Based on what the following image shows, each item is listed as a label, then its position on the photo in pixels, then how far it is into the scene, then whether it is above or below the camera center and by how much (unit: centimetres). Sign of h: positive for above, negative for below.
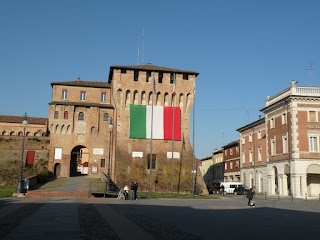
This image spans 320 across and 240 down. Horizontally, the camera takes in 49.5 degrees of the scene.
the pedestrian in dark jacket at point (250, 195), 2523 -129
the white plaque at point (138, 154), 5034 +297
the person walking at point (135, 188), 3086 -122
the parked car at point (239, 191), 5518 -220
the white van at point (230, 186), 5973 -159
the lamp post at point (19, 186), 3050 -123
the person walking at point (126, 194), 3080 -171
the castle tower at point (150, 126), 5009 +724
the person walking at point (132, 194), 3089 -171
